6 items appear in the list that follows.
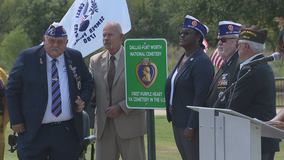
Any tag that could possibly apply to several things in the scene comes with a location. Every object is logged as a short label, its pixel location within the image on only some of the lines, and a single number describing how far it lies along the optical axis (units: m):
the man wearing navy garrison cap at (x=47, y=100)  8.24
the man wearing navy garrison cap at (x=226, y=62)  7.23
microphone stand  5.55
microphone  5.23
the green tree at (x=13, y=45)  65.55
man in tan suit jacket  9.06
